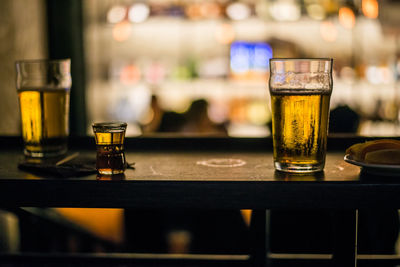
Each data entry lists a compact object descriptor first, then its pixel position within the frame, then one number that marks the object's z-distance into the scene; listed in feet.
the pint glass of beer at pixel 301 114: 2.47
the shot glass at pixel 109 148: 2.45
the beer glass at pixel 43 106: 3.02
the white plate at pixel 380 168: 2.22
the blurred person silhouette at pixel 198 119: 10.17
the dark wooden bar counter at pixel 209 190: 2.15
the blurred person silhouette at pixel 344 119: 8.75
